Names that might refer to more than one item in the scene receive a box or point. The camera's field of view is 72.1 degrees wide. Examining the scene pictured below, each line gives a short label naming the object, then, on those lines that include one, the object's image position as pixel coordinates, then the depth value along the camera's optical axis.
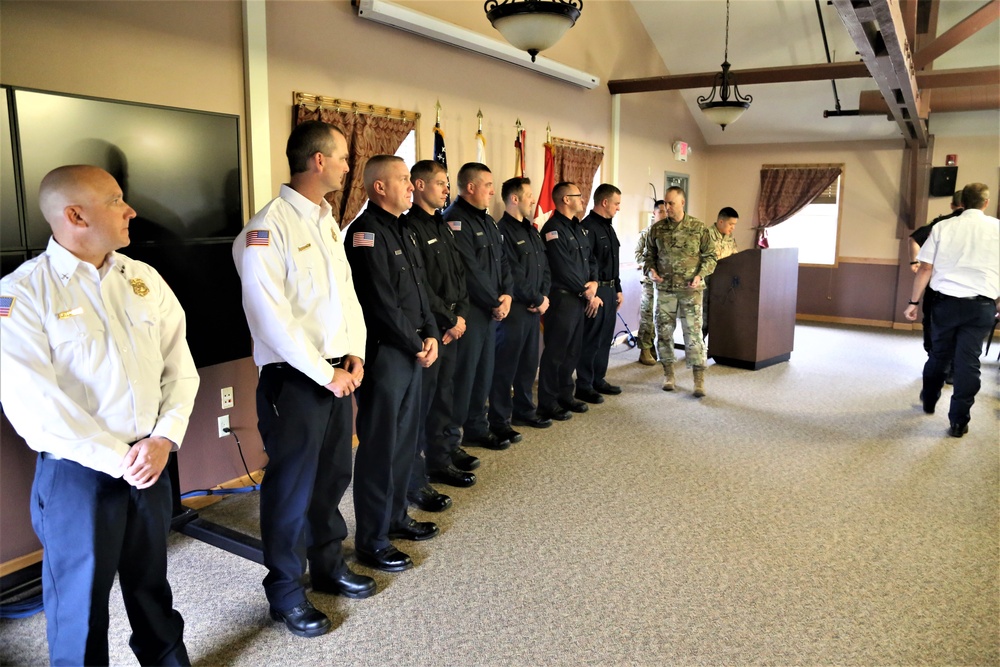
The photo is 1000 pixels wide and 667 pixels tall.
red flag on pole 6.13
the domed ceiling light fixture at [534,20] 3.19
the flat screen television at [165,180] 2.39
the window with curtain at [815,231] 9.55
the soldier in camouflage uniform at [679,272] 5.58
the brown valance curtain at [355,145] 4.15
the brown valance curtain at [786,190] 9.42
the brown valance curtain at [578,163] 6.46
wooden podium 6.33
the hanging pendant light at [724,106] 6.12
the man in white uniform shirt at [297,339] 2.28
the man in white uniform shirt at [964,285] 4.38
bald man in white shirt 1.74
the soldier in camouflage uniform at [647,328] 6.72
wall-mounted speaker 8.46
